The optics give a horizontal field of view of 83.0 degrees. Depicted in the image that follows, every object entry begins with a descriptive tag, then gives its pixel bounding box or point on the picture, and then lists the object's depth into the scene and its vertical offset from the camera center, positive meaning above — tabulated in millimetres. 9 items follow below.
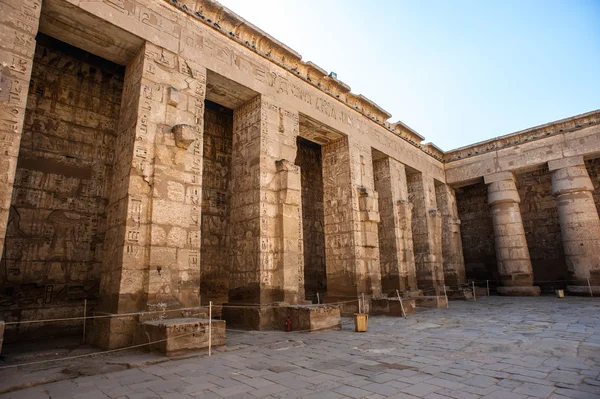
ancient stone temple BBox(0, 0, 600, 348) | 5711 +2074
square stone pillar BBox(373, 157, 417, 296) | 11469 +1102
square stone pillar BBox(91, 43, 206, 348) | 5484 +1235
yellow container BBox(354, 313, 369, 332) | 6500 -1090
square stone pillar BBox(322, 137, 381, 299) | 9797 +1201
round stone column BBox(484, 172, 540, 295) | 13602 +921
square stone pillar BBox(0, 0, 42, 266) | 4488 +2722
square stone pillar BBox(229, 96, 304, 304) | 7484 +1283
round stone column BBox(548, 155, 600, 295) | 12258 +1395
